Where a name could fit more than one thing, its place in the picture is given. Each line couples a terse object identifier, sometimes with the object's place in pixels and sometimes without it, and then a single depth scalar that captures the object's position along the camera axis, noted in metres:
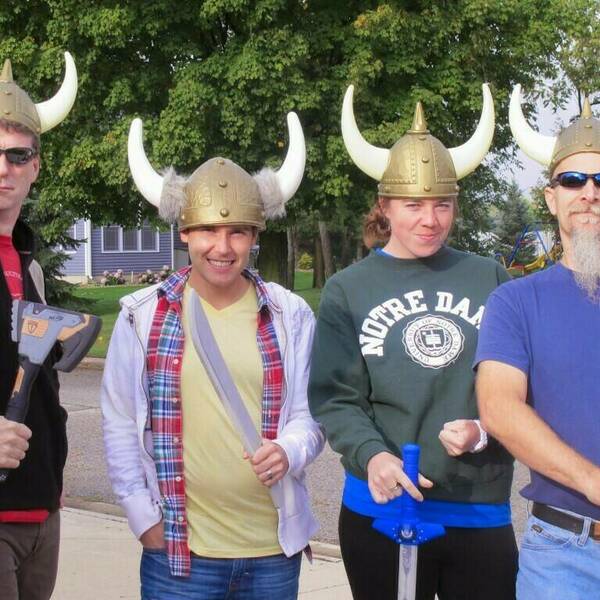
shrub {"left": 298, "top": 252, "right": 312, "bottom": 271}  64.31
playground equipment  34.48
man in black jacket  2.97
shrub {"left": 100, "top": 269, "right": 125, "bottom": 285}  43.69
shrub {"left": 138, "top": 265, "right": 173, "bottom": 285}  43.18
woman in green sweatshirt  3.15
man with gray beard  2.61
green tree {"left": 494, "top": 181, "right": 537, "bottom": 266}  53.67
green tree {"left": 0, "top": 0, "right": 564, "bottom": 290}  18.33
